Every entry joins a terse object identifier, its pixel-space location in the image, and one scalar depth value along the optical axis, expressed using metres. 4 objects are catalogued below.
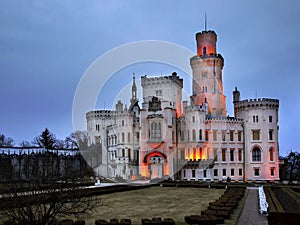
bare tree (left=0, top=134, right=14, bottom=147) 118.25
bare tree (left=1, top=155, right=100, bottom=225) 16.14
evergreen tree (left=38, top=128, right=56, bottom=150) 102.25
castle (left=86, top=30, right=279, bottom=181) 72.00
